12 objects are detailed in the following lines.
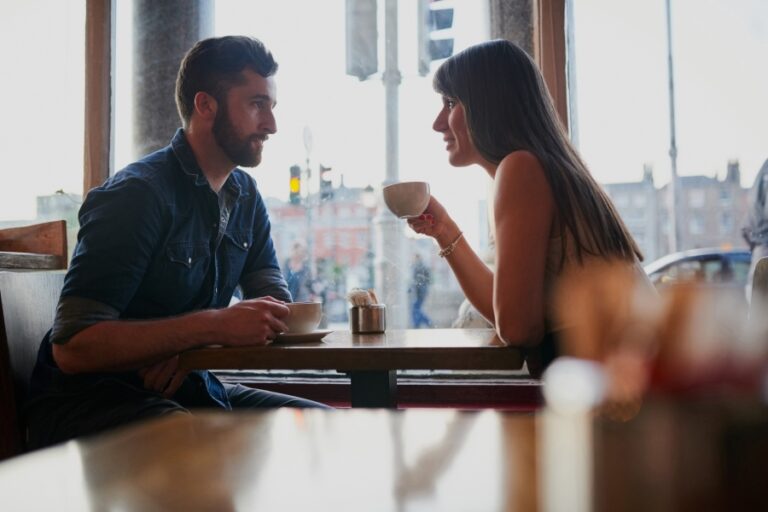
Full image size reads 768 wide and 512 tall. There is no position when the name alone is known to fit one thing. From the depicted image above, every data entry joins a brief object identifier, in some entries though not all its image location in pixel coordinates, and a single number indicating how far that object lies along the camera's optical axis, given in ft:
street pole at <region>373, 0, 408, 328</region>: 10.27
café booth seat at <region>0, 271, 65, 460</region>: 4.97
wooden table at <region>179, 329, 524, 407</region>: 4.15
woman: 4.58
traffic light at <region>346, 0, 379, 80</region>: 10.75
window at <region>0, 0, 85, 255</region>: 11.44
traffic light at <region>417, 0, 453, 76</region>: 10.24
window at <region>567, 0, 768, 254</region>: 9.22
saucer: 4.90
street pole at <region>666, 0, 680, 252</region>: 9.32
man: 4.71
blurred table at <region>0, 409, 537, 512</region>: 1.53
